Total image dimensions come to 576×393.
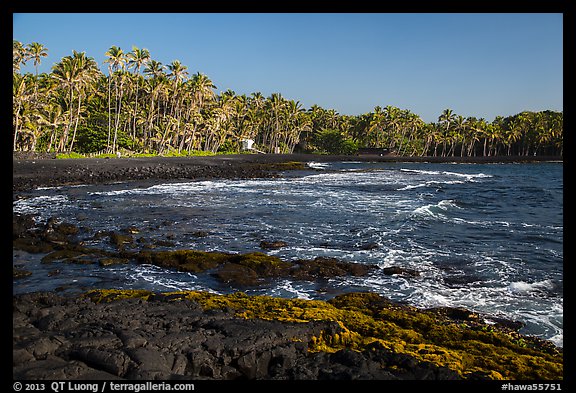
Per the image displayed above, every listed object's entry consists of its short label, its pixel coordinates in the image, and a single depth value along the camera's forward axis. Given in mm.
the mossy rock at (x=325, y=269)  13203
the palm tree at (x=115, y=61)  62741
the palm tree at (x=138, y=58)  68288
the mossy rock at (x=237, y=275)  12215
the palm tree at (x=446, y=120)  125500
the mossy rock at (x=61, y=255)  14055
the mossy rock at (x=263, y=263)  13305
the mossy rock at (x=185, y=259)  13641
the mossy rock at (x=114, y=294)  9609
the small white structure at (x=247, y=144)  103625
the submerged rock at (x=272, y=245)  16844
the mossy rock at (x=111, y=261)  13664
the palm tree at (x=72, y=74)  56781
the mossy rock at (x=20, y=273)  11938
